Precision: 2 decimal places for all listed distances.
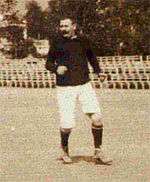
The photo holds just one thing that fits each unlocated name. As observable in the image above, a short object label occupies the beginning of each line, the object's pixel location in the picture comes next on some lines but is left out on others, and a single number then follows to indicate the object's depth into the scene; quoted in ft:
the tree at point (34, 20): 173.72
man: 29.40
